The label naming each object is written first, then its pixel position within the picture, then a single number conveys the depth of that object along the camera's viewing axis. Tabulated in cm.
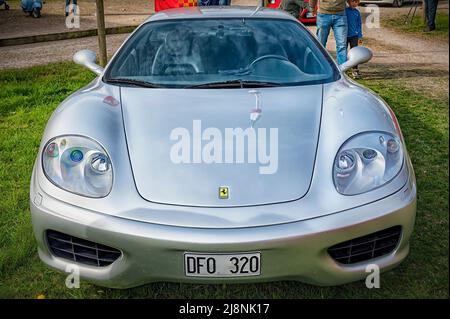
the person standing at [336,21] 661
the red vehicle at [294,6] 802
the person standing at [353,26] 707
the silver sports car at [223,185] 196
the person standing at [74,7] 1384
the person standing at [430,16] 1115
